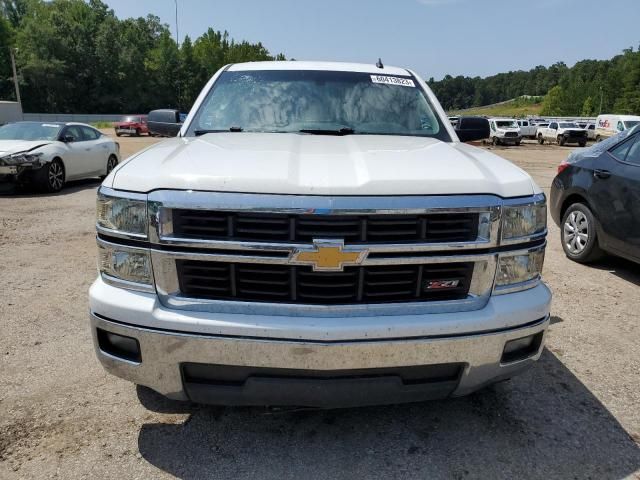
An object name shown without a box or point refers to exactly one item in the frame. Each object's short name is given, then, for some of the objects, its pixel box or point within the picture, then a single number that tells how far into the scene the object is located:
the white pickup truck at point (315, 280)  2.10
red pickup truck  38.69
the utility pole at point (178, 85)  85.97
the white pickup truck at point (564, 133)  37.78
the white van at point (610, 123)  32.81
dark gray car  4.96
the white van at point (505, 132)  35.66
